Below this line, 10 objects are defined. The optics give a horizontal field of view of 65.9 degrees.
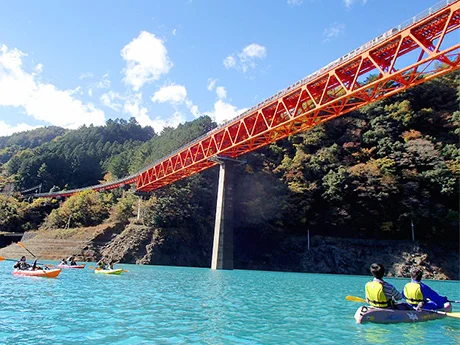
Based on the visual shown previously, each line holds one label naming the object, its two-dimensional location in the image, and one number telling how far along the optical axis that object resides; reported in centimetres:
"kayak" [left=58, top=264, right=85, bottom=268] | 3453
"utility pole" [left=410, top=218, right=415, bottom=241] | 4909
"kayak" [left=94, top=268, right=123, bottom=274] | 2894
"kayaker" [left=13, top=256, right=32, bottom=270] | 2563
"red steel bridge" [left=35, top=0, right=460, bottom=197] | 2370
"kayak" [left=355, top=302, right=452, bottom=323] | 1060
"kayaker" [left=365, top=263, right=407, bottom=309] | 1088
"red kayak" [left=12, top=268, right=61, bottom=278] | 2328
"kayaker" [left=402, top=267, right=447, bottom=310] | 1178
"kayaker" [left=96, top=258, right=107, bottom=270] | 3046
